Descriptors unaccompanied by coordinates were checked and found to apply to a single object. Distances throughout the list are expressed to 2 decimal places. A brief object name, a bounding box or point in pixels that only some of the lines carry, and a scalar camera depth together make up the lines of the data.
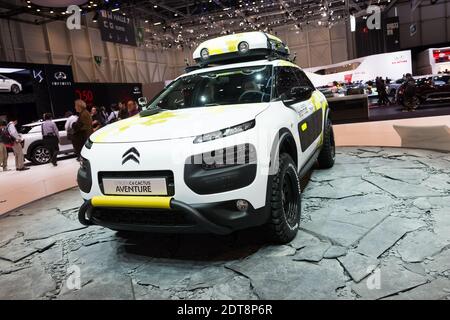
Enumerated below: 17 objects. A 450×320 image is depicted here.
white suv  2.22
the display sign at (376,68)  19.05
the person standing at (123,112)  8.81
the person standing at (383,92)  15.09
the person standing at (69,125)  9.48
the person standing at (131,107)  8.03
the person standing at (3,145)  9.23
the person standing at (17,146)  9.23
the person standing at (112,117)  10.75
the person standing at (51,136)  9.32
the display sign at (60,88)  15.54
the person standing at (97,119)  10.46
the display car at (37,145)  9.96
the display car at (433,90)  11.63
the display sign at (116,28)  12.07
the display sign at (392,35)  22.34
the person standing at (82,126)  6.72
